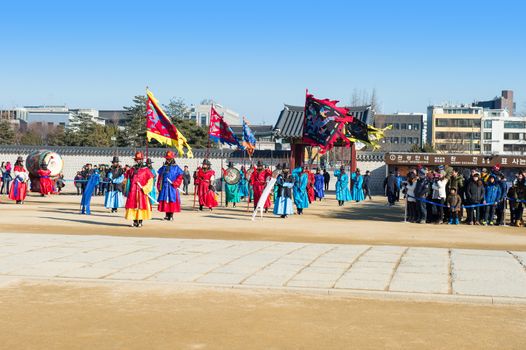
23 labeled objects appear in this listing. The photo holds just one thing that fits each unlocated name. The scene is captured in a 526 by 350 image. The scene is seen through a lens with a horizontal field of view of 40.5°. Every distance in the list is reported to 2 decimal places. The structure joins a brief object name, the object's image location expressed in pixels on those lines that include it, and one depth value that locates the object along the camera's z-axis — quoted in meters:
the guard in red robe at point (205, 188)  22.23
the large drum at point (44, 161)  30.50
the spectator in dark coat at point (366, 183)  32.59
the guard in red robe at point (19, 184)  24.06
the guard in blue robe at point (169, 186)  17.66
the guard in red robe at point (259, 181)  21.09
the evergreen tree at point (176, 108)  65.90
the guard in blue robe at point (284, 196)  19.70
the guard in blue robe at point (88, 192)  19.30
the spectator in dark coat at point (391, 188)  29.42
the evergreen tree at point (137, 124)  52.66
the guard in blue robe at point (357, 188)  30.86
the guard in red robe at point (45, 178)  29.64
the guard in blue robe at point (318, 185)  31.69
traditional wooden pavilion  37.72
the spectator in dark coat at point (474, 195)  19.52
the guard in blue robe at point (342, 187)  28.25
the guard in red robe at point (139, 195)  15.39
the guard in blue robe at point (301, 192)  22.05
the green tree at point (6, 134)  53.88
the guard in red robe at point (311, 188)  29.84
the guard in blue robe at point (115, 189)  19.89
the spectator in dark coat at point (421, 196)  19.73
